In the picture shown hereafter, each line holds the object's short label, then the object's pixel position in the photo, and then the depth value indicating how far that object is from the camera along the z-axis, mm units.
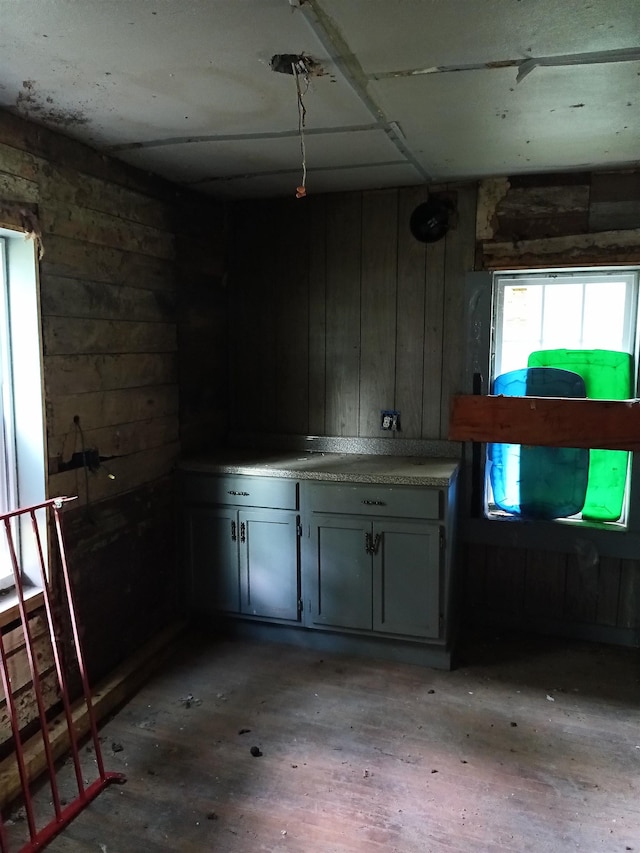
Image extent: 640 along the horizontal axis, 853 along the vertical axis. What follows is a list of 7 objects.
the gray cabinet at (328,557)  2930
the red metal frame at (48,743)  1891
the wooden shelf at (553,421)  2891
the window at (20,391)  2320
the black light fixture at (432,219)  3234
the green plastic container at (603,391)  3088
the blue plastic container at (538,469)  3189
